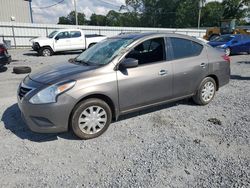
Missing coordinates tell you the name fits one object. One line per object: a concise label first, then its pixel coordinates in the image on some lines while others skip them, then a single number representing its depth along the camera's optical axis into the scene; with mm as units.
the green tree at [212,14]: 59688
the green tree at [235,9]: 58969
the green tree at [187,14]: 62372
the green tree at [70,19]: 82500
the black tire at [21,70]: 9000
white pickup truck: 15133
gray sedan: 3508
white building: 24438
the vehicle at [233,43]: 14195
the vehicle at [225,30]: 26547
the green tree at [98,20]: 87738
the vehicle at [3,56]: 9109
